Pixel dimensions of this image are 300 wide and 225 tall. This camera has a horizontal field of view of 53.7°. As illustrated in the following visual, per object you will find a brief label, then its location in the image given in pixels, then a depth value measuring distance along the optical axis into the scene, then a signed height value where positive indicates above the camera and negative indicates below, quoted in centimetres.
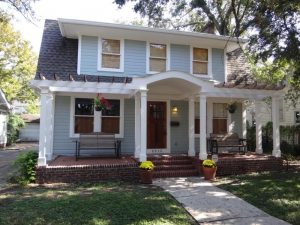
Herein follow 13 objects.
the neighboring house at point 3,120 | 2146 +114
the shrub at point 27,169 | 855 -101
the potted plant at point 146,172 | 870 -109
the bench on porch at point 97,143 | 1032 -29
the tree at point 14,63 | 2672 +668
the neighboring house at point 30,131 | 3259 +37
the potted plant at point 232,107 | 1205 +115
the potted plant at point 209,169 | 923 -106
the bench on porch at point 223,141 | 1100 -22
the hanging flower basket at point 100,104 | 988 +103
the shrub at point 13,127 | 2514 +63
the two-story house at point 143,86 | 1020 +171
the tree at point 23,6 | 873 +380
